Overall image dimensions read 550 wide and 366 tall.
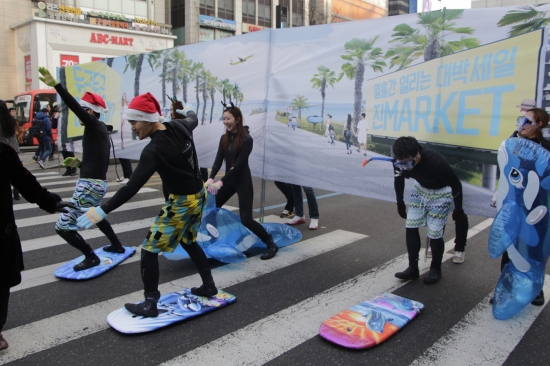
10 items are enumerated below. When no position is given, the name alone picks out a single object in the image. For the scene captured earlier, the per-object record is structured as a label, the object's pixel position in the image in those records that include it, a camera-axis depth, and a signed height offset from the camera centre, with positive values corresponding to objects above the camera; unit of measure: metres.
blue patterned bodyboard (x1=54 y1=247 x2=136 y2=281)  4.79 -1.61
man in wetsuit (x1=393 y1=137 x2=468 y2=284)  4.34 -0.75
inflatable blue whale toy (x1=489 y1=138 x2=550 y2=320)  3.66 -0.80
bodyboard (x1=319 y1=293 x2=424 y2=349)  3.47 -1.62
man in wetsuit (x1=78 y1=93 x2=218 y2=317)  3.60 -0.54
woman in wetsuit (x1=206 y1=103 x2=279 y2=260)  5.41 -0.67
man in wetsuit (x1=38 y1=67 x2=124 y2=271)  4.82 -0.61
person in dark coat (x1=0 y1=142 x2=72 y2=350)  3.29 -0.75
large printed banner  4.13 +0.34
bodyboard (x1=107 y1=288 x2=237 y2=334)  3.64 -1.62
